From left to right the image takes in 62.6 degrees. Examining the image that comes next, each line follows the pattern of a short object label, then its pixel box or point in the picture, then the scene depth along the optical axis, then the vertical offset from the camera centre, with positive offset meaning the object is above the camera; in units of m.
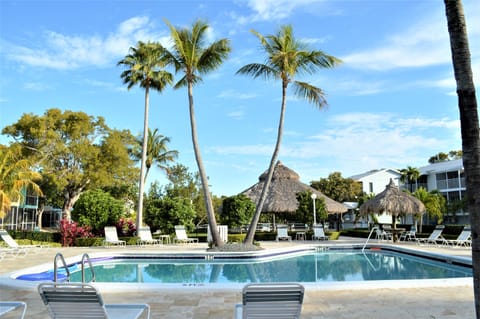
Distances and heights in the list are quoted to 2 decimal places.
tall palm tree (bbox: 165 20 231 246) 14.75 +5.93
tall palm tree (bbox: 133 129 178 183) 31.34 +4.89
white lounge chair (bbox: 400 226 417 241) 18.55 -1.24
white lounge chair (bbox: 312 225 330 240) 20.81 -1.07
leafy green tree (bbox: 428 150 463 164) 52.49 +7.65
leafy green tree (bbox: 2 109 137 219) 26.05 +4.32
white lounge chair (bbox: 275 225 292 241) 20.96 -1.18
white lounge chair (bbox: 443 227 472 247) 16.22 -1.20
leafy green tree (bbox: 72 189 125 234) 18.91 +0.06
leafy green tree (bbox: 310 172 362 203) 39.53 +2.39
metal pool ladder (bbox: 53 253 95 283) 5.32 -0.75
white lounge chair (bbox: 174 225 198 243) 18.64 -1.04
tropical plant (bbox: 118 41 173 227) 21.55 +7.67
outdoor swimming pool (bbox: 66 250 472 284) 10.46 -1.72
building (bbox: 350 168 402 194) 41.28 +3.28
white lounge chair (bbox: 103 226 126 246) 17.25 -1.08
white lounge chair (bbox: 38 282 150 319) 3.47 -0.79
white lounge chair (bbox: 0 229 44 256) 12.81 -1.09
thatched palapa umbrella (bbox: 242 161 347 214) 24.98 +1.27
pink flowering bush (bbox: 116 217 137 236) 20.25 -0.78
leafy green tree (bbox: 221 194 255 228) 22.19 +0.05
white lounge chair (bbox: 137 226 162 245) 18.41 -1.15
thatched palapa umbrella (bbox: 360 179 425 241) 19.44 +0.37
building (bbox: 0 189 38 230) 26.96 -0.19
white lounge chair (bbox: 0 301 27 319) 3.99 -0.95
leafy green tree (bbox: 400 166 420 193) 35.53 +3.34
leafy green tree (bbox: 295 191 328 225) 23.02 +0.16
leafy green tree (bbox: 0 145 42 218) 16.89 +1.43
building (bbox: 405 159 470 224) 31.94 +2.61
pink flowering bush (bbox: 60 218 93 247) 17.60 -0.88
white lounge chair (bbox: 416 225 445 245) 17.32 -1.12
